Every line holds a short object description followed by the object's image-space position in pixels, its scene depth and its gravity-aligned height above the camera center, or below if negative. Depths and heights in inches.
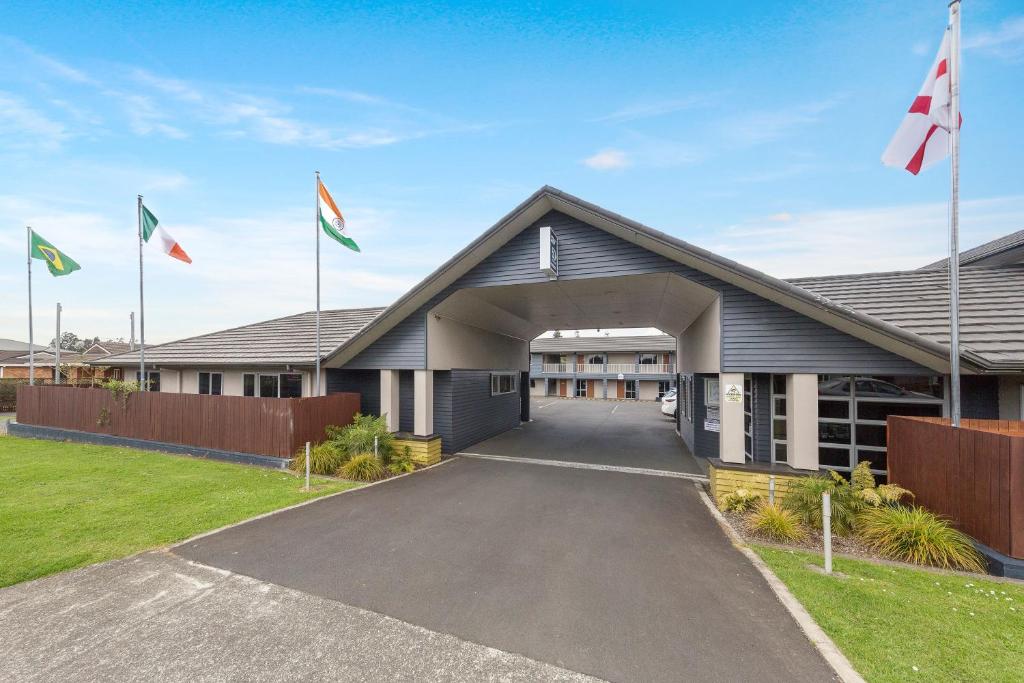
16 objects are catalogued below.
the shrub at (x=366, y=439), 450.3 -108.5
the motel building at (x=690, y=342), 323.9 +4.8
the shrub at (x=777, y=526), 263.1 -126.3
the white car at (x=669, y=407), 967.0 -154.0
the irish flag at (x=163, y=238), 523.5 +151.0
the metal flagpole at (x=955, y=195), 240.7 +96.8
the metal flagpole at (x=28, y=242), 597.0 +168.3
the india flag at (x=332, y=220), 456.4 +152.8
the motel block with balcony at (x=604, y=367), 1589.6 -88.4
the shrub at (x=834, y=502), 272.1 -116.1
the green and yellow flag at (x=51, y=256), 587.2 +144.4
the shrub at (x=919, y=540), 220.7 -118.7
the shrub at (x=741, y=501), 320.8 -130.6
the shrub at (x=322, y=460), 427.2 -126.7
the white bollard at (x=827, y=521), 211.6 -99.0
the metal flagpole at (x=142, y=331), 538.6 +26.4
